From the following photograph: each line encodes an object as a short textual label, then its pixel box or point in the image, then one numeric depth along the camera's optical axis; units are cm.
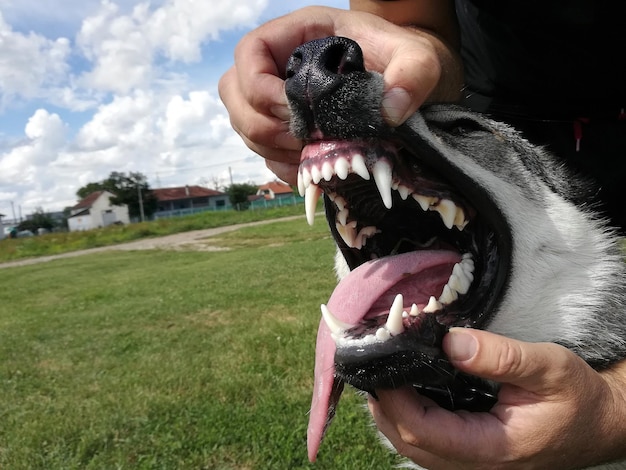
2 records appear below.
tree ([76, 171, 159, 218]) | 6644
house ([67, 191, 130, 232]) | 7469
